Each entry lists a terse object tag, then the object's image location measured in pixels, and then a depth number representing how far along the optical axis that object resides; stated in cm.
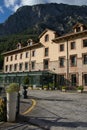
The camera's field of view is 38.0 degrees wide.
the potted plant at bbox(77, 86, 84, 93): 1908
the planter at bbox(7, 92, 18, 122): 528
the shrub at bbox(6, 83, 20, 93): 539
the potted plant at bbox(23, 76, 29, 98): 2449
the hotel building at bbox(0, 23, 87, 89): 2126
